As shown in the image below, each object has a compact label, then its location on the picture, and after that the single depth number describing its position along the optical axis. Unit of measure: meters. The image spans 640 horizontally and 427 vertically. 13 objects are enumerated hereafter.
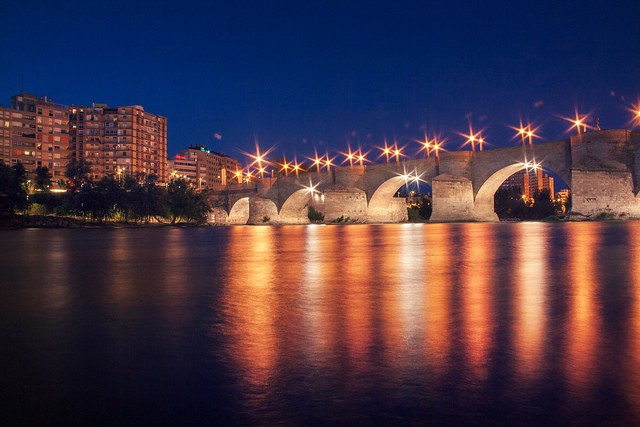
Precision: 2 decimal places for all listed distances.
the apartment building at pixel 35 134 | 90.75
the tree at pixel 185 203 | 57.59
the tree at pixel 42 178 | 67.81
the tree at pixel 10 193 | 43.06
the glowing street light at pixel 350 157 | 56.31
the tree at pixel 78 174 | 65.75
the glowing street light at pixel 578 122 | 37.28
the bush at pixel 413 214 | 67.33
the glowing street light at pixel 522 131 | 43.04
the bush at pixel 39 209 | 52.97
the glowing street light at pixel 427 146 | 50.21
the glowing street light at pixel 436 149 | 47.33
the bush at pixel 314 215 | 75.50
